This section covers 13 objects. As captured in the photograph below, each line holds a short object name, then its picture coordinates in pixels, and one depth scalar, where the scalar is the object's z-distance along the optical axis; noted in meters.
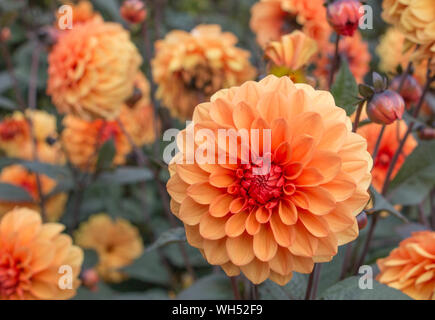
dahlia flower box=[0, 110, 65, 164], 0.89
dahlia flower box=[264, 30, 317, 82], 0.51
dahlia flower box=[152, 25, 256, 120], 0.70
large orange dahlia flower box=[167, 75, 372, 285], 0.41
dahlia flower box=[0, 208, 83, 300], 0.52
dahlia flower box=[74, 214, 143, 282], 0.95
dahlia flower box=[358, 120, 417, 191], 0.60
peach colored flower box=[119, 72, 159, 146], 0.85
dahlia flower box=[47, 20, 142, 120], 0.66
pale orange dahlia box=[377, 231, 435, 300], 0.47
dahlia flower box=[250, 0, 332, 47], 0.64
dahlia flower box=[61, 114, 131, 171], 0.82
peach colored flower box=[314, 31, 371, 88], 0.79
